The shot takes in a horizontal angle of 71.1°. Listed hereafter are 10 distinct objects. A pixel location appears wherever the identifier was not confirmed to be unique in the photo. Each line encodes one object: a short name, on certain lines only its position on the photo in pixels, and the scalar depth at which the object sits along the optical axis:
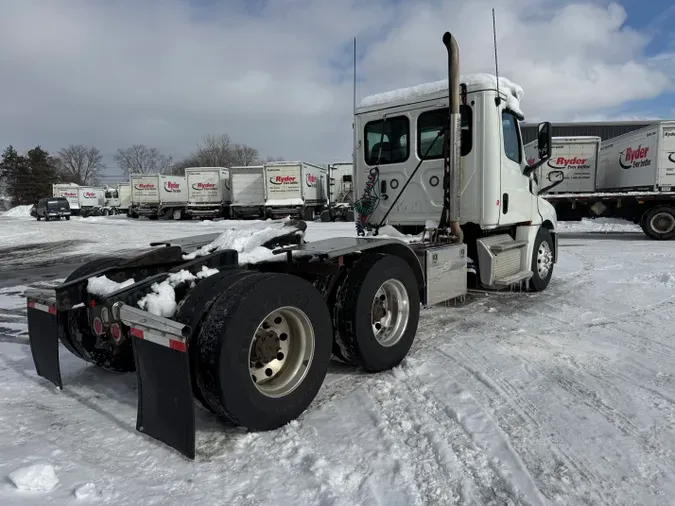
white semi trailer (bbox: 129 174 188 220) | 36.62
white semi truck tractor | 2.76
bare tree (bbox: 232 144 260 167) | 83.75
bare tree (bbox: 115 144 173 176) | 97.03
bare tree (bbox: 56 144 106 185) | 99.25
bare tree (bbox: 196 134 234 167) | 81.56
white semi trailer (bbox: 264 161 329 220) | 30.84
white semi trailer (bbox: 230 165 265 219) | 32.31
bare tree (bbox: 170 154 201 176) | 84.75
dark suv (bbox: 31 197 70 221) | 40.91
